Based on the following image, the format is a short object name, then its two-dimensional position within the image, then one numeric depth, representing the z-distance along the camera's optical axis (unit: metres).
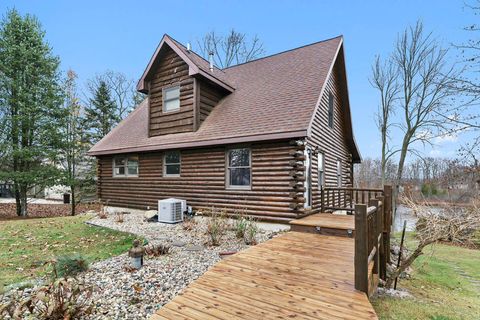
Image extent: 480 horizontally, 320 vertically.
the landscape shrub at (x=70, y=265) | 4.34
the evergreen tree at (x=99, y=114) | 21.84
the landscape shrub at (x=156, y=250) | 5.23
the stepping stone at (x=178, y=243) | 6.00
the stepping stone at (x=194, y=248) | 5.66
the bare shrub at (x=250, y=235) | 6.13
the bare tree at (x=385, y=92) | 15.77
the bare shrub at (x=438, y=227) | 4.68
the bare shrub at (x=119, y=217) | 9.10
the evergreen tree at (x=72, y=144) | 15.26
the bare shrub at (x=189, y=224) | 7.72
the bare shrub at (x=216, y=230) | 6.03
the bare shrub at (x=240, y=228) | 6.56
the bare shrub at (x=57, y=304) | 2.80
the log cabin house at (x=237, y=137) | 7.76
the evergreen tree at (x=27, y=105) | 13.53
